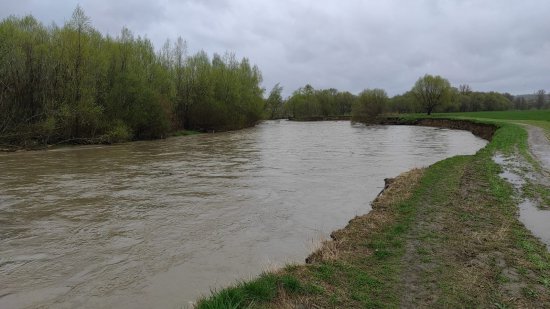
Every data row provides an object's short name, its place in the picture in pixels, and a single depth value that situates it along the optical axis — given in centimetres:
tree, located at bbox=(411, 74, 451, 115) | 9706
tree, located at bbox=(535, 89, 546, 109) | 12925
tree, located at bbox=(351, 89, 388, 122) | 9256
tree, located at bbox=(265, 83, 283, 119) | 11750
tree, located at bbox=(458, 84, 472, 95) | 12725
